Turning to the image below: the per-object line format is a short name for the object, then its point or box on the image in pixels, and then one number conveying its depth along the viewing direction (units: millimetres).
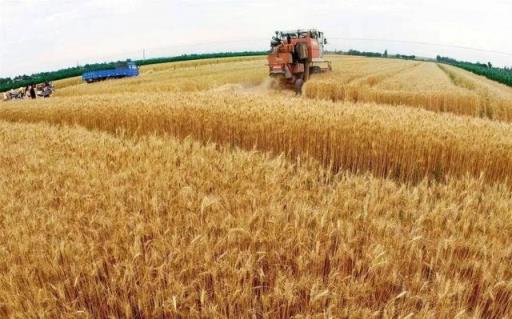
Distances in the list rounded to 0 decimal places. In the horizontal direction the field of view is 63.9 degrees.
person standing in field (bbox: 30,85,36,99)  27447
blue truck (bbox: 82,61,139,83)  38347
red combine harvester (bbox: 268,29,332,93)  19016
